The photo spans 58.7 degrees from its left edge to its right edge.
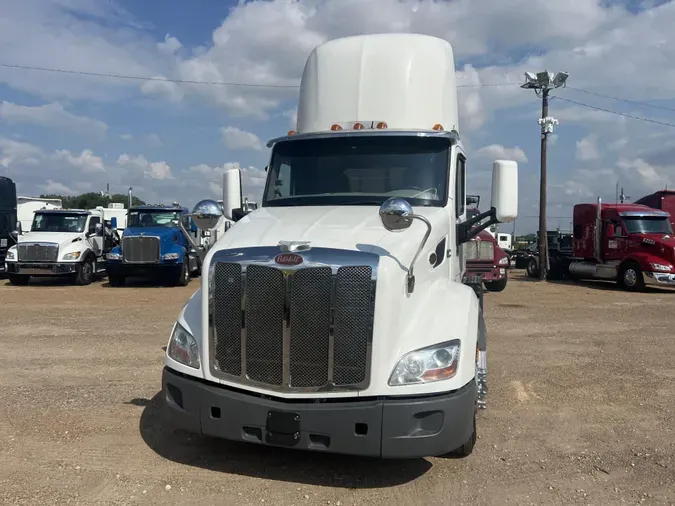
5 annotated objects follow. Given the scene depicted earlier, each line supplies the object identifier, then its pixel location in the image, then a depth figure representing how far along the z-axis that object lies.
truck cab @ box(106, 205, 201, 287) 17.59
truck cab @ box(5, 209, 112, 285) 17.94
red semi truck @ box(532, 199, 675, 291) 17.66
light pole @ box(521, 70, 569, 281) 21.88
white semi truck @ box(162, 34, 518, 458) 3.88
